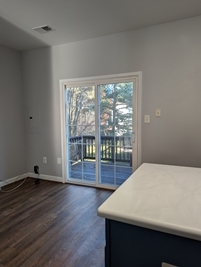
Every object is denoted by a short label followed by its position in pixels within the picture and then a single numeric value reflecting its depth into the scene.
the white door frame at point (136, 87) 2.87
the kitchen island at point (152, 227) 0.68
